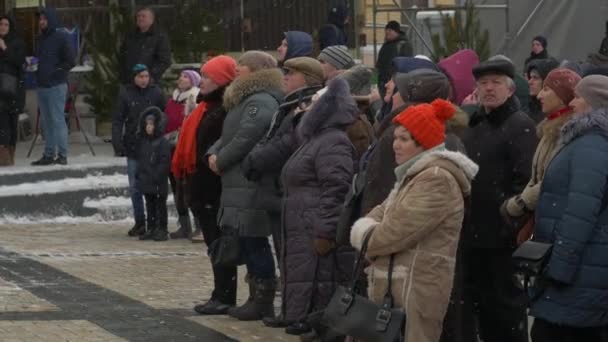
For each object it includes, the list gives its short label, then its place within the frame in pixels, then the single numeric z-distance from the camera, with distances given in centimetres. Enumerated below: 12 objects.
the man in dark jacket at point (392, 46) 2125
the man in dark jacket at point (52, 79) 1886
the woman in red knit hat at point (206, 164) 1101
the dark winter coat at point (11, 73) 1889
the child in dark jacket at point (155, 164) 1570
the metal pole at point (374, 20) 2343
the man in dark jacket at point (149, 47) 1898
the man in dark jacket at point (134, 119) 1612
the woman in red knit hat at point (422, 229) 722
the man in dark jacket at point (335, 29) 2044
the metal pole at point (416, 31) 2401
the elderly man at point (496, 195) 841
